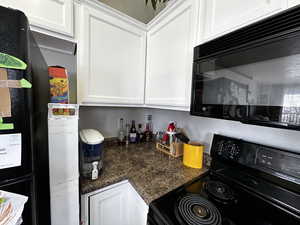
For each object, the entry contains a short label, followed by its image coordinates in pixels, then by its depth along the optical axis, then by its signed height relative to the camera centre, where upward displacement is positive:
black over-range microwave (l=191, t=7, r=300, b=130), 0.41 +0.14
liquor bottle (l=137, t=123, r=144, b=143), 1.55 -0.39
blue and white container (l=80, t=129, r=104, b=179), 0.77 -0.32
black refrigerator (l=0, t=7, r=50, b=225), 0.38 -0.06
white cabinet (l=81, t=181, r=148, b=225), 0.73 -0.64
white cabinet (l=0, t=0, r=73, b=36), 0.70 +0.51
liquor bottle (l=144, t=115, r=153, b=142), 1.62 -0.36
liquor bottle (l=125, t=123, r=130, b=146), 1.47 -0.36
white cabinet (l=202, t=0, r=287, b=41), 0.49 +0.42
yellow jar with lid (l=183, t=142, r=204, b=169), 0.93 -0.37
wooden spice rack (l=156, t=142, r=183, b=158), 1.11 -0.39
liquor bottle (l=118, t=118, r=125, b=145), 1.45 -0.36
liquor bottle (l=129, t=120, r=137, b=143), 1.50 -0.36
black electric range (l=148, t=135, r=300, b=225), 0.52 -0.45
